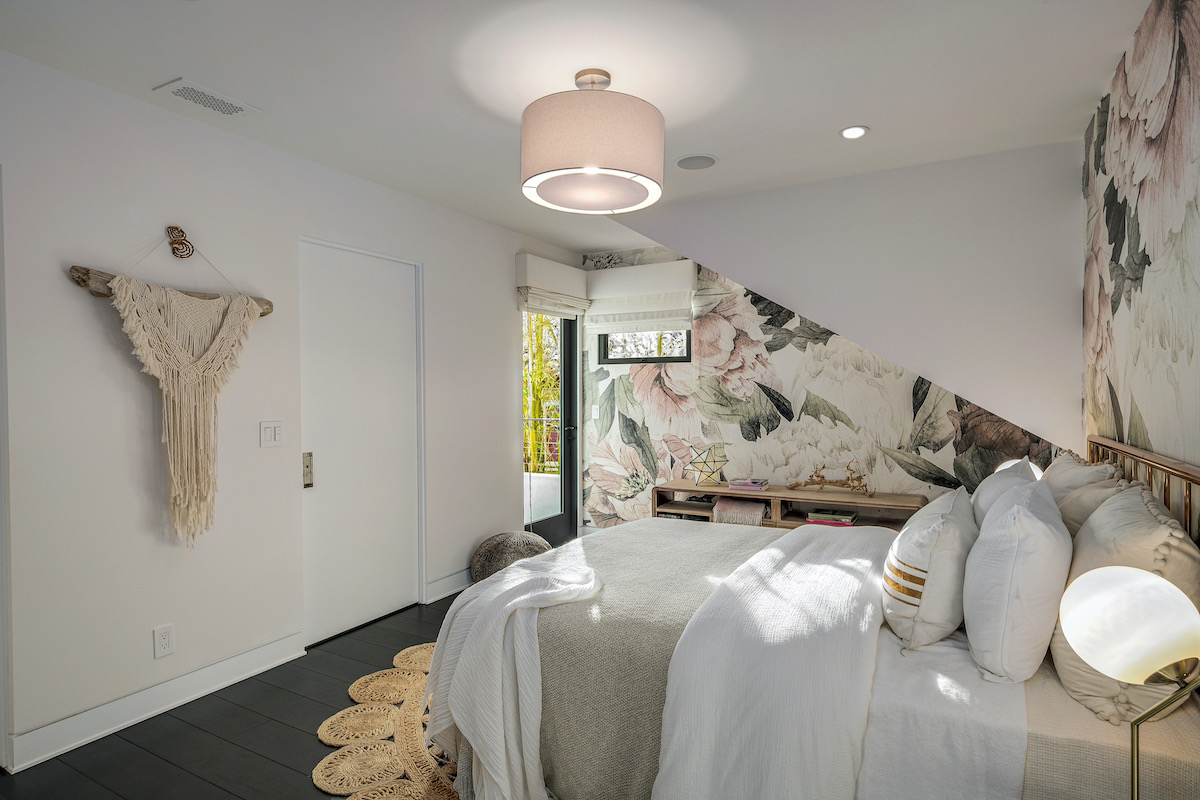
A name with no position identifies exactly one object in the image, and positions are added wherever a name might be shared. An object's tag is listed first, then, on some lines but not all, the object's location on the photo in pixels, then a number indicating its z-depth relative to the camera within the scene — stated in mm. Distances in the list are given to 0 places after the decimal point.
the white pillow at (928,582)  1725
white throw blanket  1900
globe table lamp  989
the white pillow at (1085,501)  1902
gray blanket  1792
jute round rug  2123
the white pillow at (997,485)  2176
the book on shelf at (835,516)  4008
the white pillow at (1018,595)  1529
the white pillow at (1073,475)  2180
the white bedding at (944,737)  1402
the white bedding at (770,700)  1522
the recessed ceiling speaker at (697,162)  3199
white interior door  3371
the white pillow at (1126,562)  1353
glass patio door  5051
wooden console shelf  4012
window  5105
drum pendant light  2123
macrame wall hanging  2531
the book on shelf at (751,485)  4452
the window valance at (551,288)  4688
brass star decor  4852
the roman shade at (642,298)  4945
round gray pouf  4035
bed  1359
